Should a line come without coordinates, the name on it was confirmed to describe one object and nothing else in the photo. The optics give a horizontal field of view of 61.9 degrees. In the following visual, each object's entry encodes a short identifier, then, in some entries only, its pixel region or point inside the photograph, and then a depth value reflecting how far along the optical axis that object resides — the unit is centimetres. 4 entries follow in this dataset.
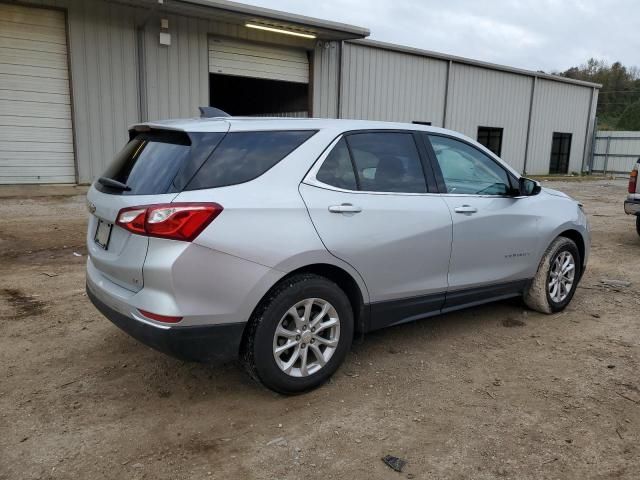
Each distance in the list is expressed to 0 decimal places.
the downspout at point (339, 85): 1479
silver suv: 295
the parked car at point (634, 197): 817
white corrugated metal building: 1067
